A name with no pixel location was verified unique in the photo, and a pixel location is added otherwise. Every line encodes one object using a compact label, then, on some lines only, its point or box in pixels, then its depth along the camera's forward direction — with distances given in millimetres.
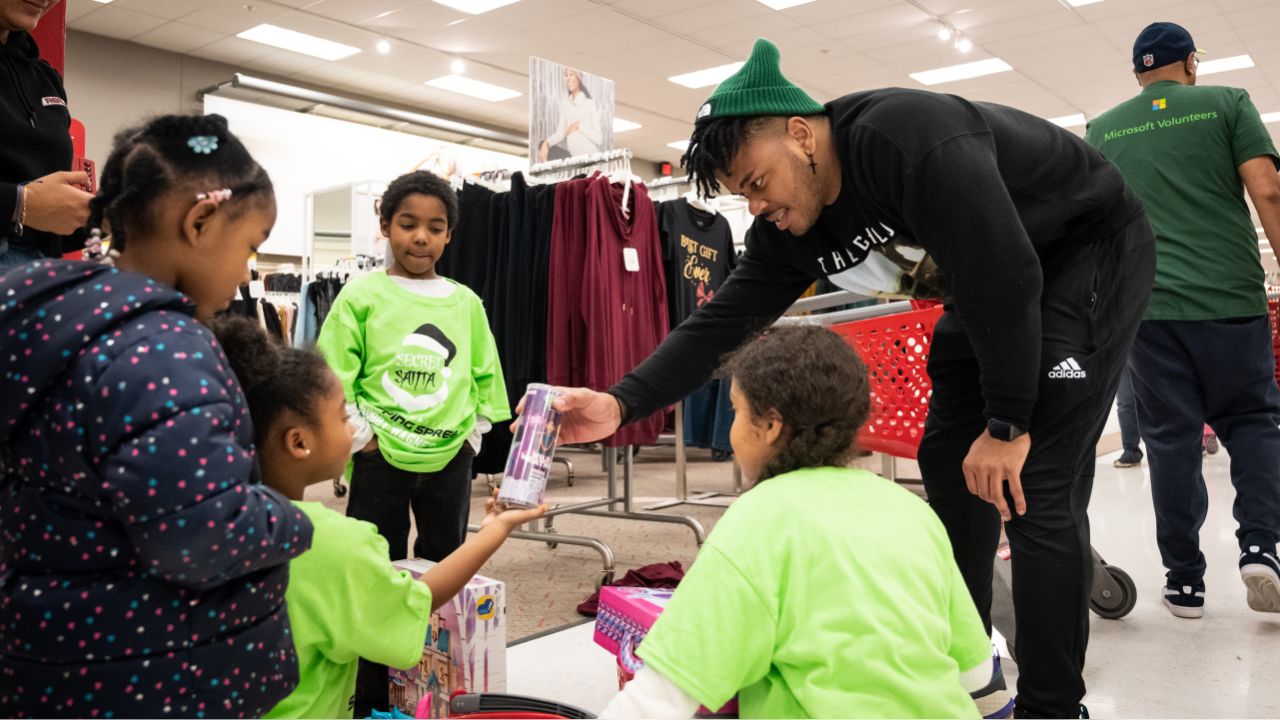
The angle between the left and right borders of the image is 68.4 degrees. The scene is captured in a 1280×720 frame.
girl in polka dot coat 953
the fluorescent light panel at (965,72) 10227
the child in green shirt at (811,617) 1076
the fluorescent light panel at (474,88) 10625
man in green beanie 1424
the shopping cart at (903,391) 2527
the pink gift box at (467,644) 1957
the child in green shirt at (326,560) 1264
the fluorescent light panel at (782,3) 8328
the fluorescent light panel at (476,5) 8227
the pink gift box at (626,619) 1616
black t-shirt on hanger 4133
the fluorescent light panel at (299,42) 8891
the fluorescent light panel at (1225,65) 10039
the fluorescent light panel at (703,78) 10406
